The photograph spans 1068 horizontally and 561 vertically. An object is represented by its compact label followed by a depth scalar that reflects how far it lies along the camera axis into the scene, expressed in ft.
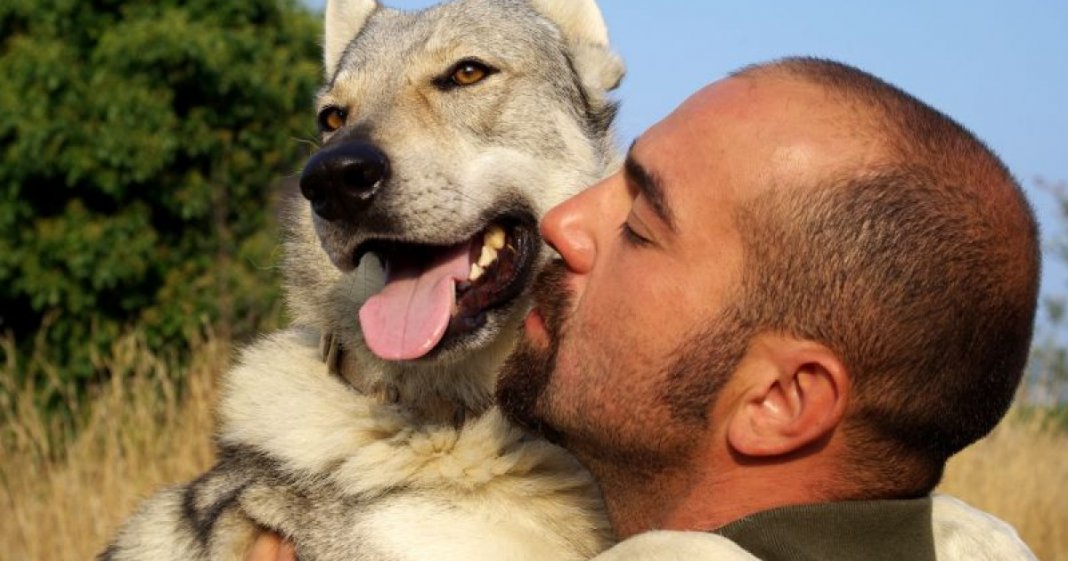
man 7.05
